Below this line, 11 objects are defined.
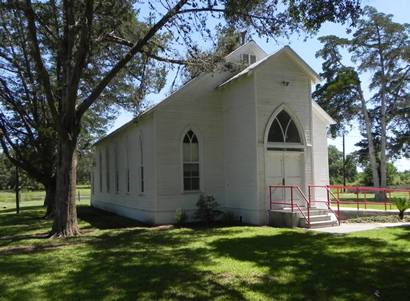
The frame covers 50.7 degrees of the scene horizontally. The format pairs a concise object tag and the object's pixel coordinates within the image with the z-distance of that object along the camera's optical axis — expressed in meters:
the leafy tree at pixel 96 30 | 12.07
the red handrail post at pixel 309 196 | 16.92
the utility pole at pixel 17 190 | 27.30
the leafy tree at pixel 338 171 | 102.32
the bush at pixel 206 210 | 17.20
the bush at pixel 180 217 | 17.19
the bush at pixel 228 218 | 17.53
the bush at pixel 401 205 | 17.70
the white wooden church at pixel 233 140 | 16.75
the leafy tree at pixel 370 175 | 58.09
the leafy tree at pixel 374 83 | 38.02
